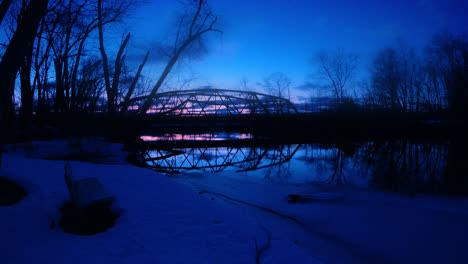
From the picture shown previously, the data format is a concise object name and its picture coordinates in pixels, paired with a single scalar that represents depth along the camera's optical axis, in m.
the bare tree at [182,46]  13.69
